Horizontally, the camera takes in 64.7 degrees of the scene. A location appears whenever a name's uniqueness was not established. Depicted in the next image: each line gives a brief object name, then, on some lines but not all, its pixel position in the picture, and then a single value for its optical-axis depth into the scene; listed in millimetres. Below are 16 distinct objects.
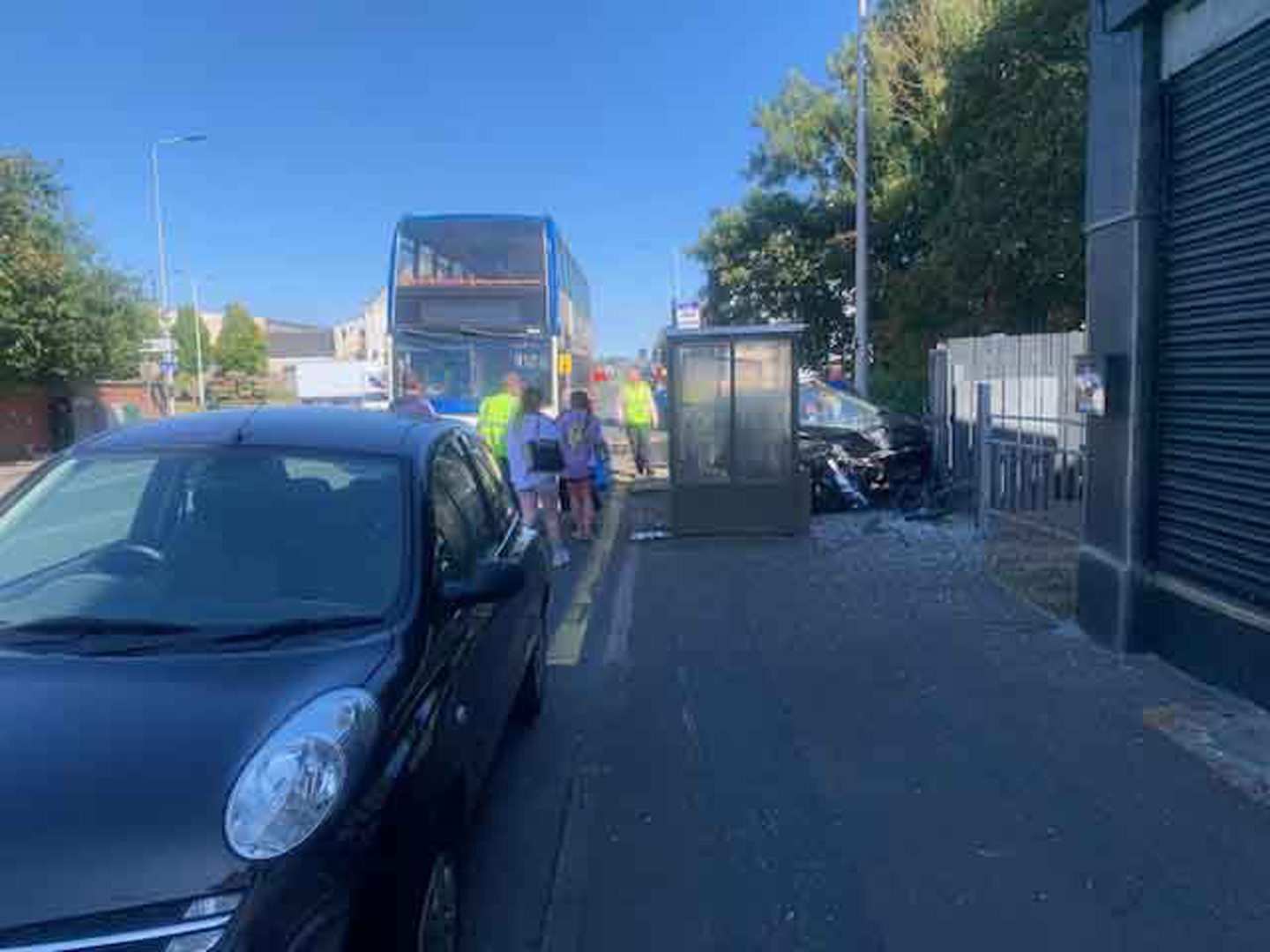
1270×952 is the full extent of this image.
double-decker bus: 14500
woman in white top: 8883
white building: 65625
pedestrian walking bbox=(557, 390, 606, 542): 10414
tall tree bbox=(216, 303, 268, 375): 76312
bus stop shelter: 10461
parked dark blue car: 2041
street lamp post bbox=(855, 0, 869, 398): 18047
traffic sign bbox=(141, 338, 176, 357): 29672
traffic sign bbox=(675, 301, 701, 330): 23688
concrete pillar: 5867
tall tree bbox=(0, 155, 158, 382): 25609
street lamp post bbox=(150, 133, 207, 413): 31105
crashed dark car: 12281
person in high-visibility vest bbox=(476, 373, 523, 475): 10805
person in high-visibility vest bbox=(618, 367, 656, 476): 16156
